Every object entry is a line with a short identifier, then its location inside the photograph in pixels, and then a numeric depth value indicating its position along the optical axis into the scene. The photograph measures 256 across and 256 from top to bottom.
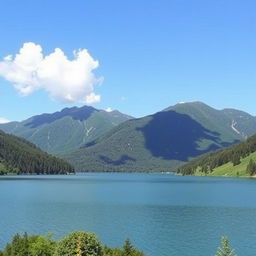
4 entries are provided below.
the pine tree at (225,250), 43.22
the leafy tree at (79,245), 44.08
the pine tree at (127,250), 57.92
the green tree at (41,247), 60.91
